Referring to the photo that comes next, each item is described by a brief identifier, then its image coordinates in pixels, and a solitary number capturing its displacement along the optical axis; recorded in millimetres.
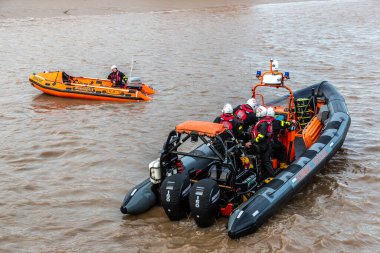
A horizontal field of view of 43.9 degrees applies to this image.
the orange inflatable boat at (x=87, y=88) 14000
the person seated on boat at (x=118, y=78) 14273
